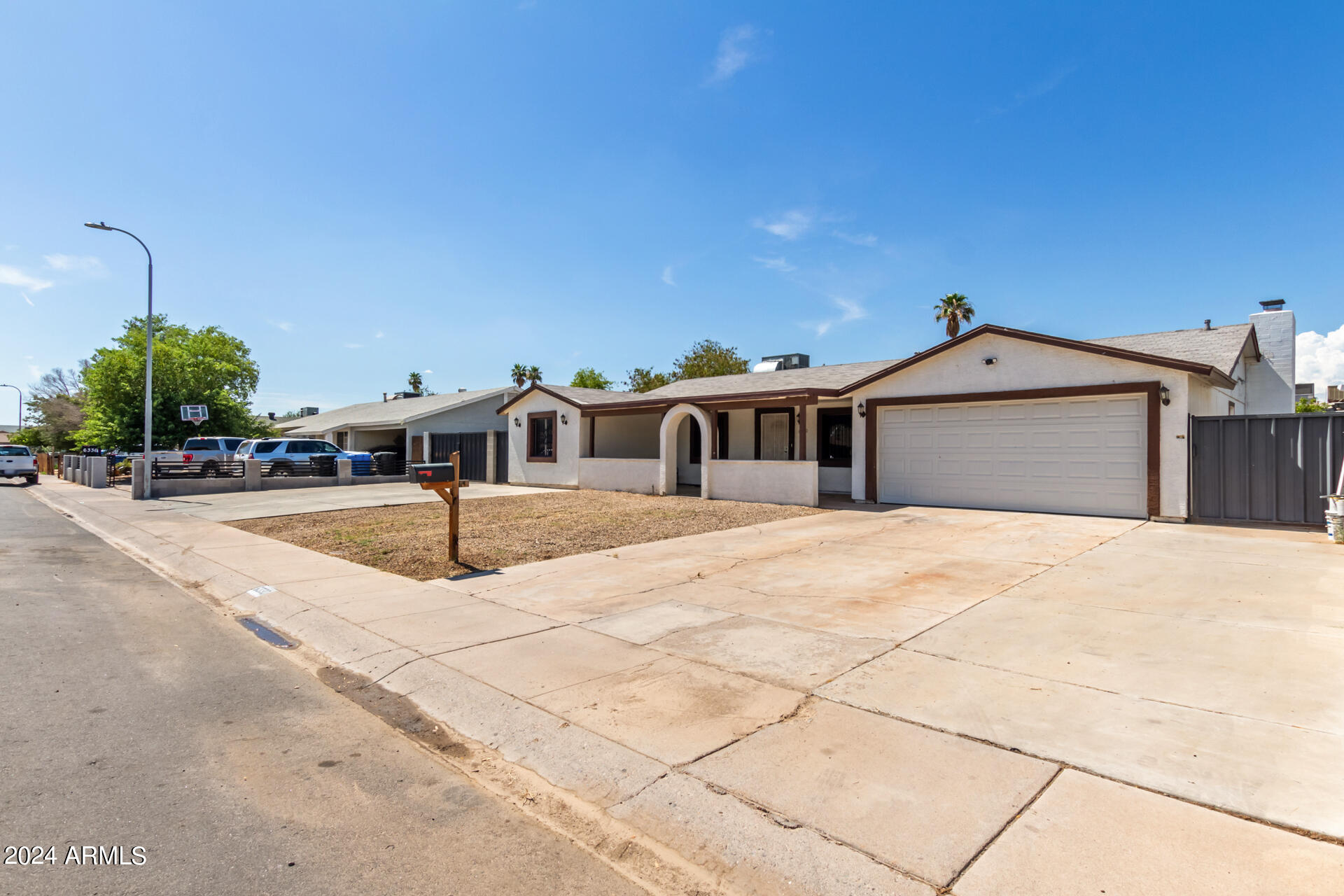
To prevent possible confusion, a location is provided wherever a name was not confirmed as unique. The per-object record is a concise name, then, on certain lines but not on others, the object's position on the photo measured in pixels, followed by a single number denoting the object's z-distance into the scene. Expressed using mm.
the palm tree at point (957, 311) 36719
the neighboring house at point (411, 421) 32406
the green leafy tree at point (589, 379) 55531
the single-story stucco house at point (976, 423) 13055
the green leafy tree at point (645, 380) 52875
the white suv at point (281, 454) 24375
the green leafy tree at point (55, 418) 49125
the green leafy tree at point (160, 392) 34094
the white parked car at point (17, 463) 30344
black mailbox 9035
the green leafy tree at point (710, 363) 49781
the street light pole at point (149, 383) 20172
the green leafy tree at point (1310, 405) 39094
